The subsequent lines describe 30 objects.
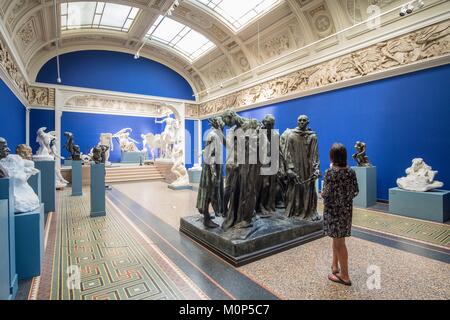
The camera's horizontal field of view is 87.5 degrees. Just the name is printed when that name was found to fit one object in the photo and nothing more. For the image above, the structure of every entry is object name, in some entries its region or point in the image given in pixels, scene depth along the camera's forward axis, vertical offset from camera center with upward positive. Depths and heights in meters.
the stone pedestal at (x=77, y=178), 8.80 -0.73
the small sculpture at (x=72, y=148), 9.38 +0.44
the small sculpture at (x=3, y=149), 3.04 +0.14
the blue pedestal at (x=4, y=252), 2.15 -0.89
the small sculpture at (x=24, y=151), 4.26 +0.15
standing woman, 2.66 -0.47
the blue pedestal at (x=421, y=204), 5.30 -1.12
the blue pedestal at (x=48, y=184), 6.18 -0.66
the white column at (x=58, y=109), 12.33 +2.62
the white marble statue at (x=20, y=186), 3.03 -0.37
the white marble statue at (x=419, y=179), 5.69 -0.54
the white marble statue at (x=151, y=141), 18.08 +1.40
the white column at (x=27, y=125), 11.51 +1.68
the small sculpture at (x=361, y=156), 7.01 +0.04
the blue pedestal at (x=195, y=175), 12.28 -0.89
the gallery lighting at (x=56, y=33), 8.86 +5.79
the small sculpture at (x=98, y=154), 6.50 +0.13
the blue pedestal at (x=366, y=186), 6.80 -0.86
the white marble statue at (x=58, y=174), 10.07 -0.68
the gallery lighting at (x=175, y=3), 7.94 +5.27
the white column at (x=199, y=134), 17.05 +1.77
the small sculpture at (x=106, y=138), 17.12 +1.51
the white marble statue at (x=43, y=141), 8.58 +0.67
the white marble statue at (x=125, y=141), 17.69 +1.33
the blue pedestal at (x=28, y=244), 2.95 -1.08
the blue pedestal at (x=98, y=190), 5.93 -0.80
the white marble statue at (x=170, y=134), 13.90 +1.46
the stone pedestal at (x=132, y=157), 17.33 +0.12
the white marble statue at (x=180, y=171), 10.60 -0.58
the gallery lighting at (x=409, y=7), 5.72 +3.73
